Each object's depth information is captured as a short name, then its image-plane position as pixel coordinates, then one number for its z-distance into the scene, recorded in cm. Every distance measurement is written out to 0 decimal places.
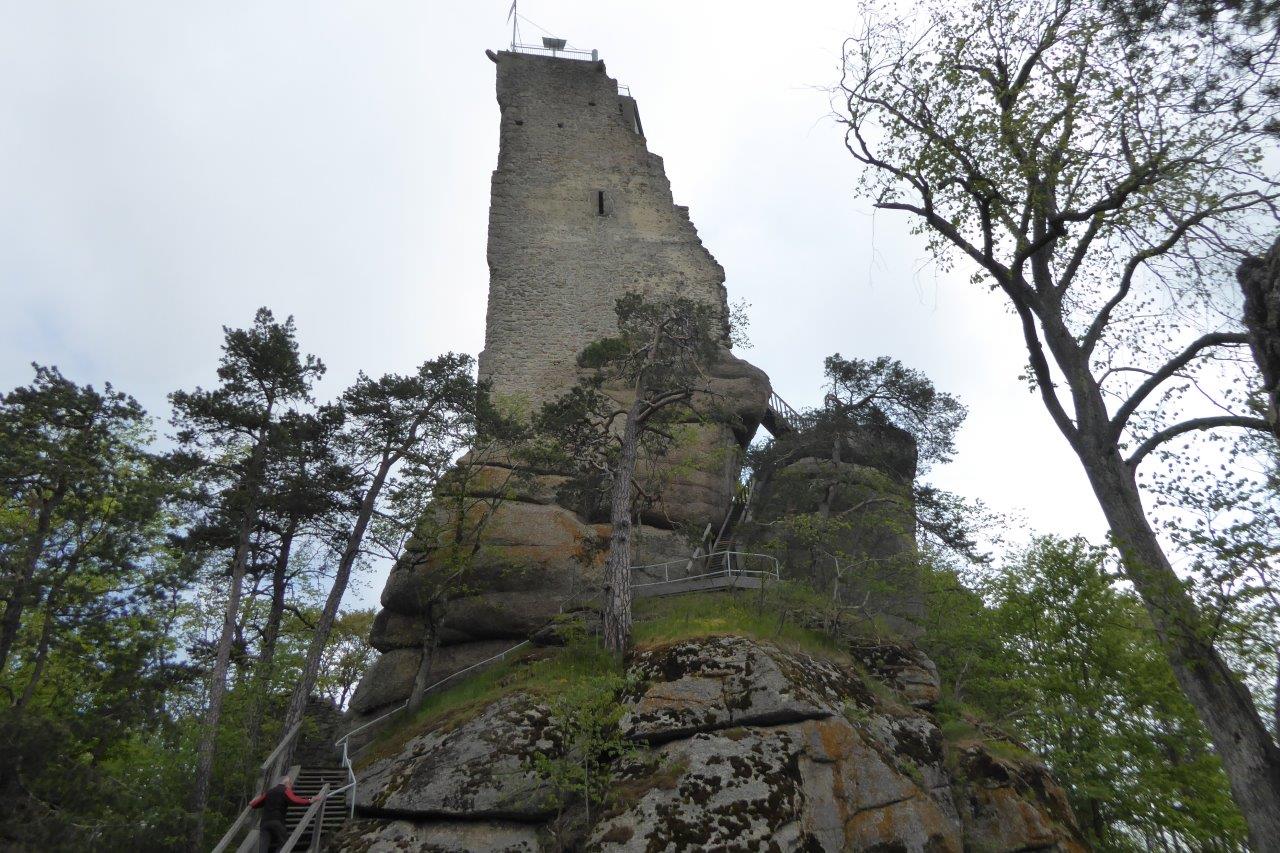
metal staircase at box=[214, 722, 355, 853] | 988
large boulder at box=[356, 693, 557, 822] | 1095
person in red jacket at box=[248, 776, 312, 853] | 1009
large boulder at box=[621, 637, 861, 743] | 1143
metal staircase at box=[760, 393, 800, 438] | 2448
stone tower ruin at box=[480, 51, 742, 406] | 2312
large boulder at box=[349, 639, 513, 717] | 1639
